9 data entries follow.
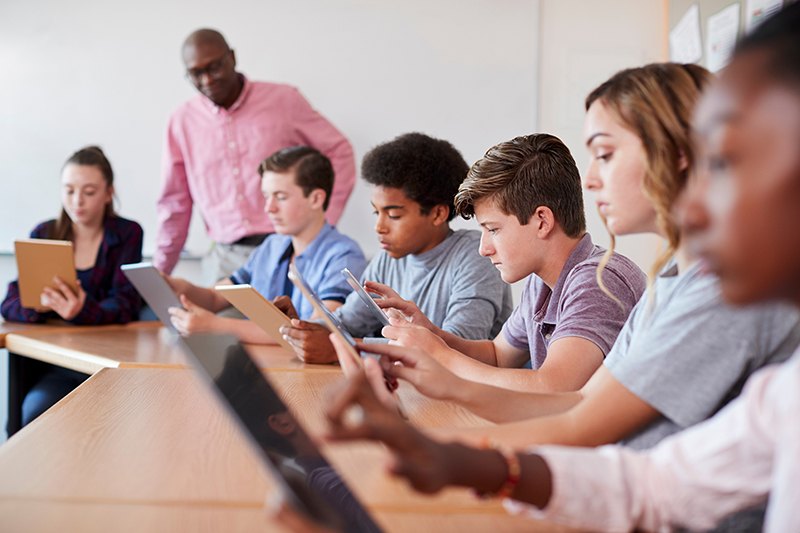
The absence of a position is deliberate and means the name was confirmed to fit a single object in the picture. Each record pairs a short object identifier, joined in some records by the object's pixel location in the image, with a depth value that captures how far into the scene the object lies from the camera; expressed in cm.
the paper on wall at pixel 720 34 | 300
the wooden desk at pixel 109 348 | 204
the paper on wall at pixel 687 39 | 343
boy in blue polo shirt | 270
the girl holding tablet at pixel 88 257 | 286
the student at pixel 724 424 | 61
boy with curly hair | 225
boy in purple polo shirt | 157
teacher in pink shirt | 351
